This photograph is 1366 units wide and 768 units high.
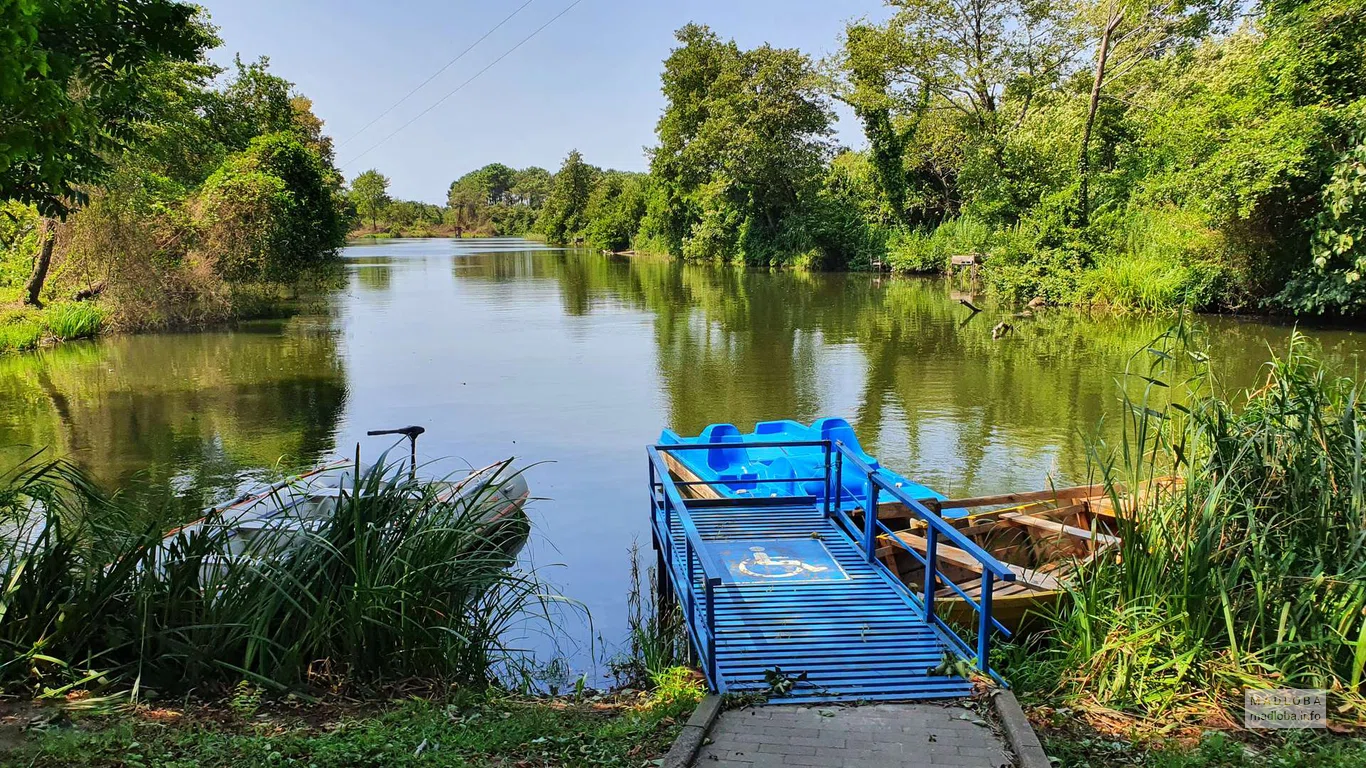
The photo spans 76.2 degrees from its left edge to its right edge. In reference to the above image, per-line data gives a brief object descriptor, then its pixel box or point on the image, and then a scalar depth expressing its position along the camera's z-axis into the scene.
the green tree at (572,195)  91.38
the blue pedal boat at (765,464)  8.09
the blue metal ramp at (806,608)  4.38
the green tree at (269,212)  22.72
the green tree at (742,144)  44.66
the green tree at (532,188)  138.12
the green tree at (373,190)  123.94
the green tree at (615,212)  71.56
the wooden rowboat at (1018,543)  5.63
